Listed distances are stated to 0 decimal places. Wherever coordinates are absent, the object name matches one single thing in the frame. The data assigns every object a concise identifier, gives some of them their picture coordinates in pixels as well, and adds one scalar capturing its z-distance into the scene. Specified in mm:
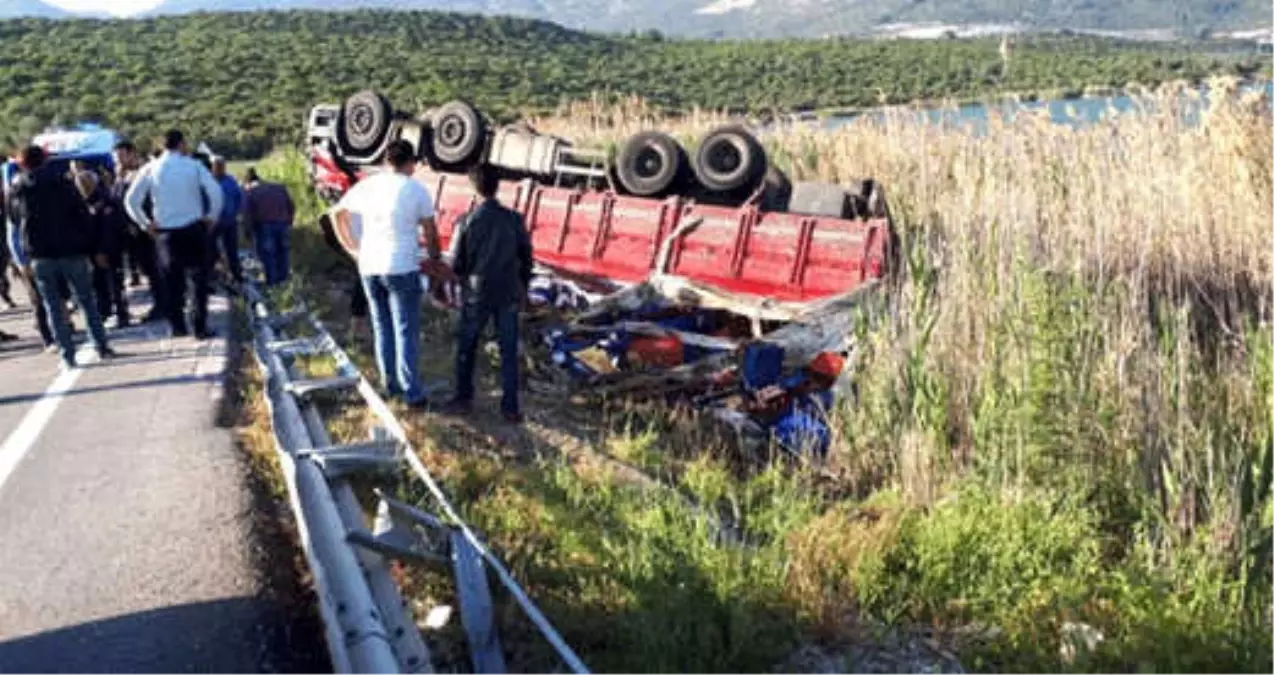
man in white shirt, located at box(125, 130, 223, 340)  9547
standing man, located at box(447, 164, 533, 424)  7742
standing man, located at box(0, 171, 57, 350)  10109
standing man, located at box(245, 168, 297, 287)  12648
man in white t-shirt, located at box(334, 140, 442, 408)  7664
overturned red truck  9281
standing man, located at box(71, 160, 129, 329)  10383
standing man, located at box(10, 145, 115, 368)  8898
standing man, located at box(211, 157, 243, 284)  12016
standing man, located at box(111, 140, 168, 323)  11172
